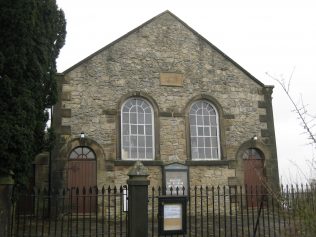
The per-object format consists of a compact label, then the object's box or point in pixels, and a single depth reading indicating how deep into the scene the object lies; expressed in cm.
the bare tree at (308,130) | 610
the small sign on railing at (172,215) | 847
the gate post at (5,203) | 790
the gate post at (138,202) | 838
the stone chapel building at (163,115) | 1413
